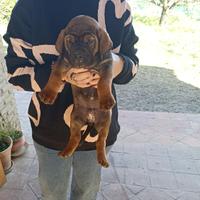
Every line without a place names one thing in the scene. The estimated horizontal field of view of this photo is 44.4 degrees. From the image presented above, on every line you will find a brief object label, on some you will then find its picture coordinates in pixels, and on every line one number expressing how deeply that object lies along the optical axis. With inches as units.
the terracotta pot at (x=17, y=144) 71.9
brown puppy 25.2
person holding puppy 31.5
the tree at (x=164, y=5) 191.7
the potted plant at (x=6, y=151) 65.1
